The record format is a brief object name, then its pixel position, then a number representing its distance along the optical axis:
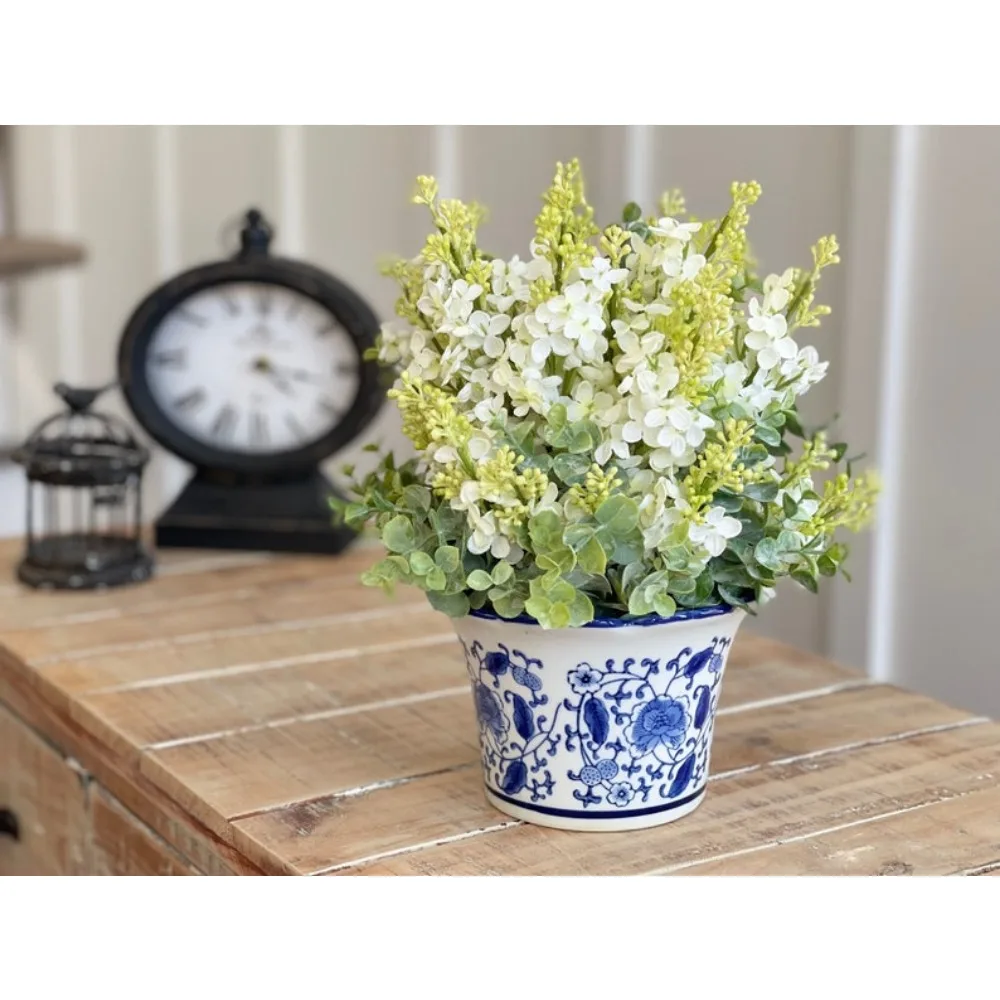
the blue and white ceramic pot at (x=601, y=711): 0.95
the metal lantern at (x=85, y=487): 1.63
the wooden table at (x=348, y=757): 0.96
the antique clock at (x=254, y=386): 1.74
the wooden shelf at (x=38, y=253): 3.05
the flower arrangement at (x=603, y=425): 0.90
